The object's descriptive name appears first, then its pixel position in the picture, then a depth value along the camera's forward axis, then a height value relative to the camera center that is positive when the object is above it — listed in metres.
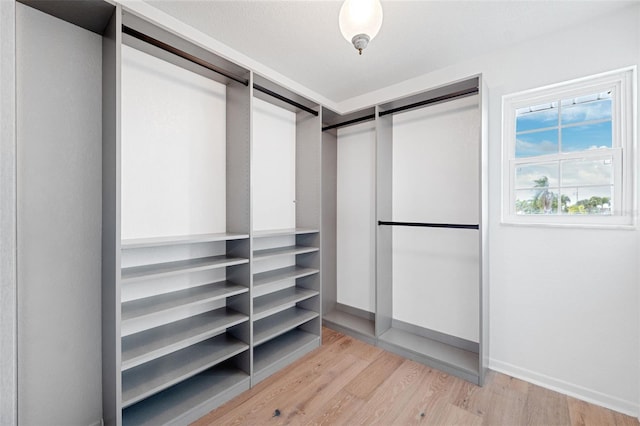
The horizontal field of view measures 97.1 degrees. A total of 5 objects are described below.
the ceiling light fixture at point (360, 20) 1.28 +0.89
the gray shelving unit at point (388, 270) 2.19 -0.59
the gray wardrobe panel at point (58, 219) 1.44 -0.04
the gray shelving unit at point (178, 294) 1.52 -0.56
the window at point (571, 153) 1.92 +0.45
